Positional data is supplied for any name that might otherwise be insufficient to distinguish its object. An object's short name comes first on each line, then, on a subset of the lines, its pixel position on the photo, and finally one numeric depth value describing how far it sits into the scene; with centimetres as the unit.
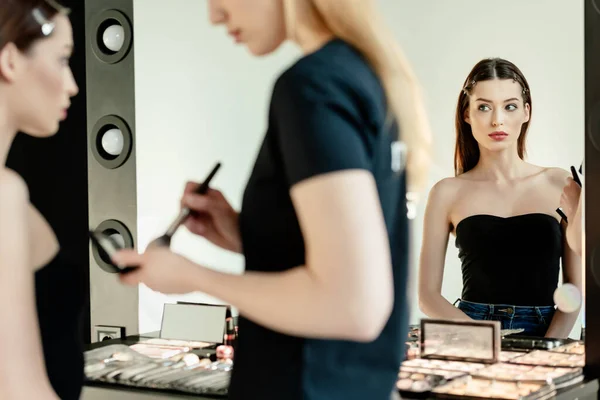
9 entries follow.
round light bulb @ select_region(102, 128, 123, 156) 299
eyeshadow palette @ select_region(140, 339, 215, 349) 265
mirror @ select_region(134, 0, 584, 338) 326
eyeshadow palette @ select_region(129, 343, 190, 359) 255
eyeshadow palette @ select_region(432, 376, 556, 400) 224
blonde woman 148
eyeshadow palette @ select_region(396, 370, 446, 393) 230
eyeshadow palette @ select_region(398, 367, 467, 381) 236
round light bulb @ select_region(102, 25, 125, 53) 306
